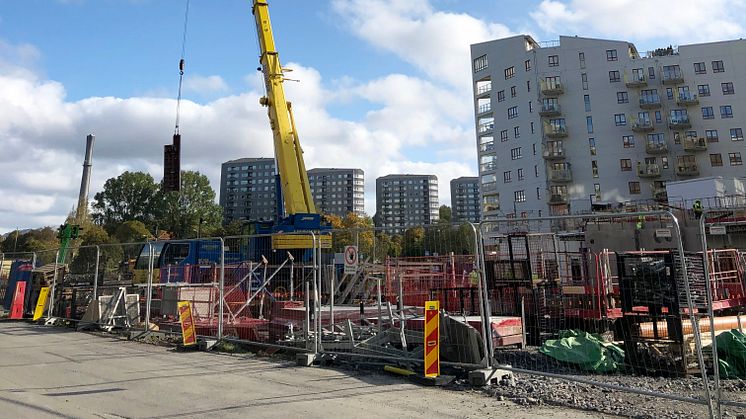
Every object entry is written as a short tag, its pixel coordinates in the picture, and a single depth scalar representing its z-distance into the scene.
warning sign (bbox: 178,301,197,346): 10.13
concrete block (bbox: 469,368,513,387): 6.67
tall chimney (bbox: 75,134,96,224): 41.88
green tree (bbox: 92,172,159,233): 88.75
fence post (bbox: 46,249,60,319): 15.43
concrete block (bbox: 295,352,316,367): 8.34
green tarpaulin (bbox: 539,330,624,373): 7.81
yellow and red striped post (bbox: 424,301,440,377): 6.92
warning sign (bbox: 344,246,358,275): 9.17
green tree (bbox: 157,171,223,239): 85.75
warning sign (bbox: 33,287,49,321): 15.52
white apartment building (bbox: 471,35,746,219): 58.69
